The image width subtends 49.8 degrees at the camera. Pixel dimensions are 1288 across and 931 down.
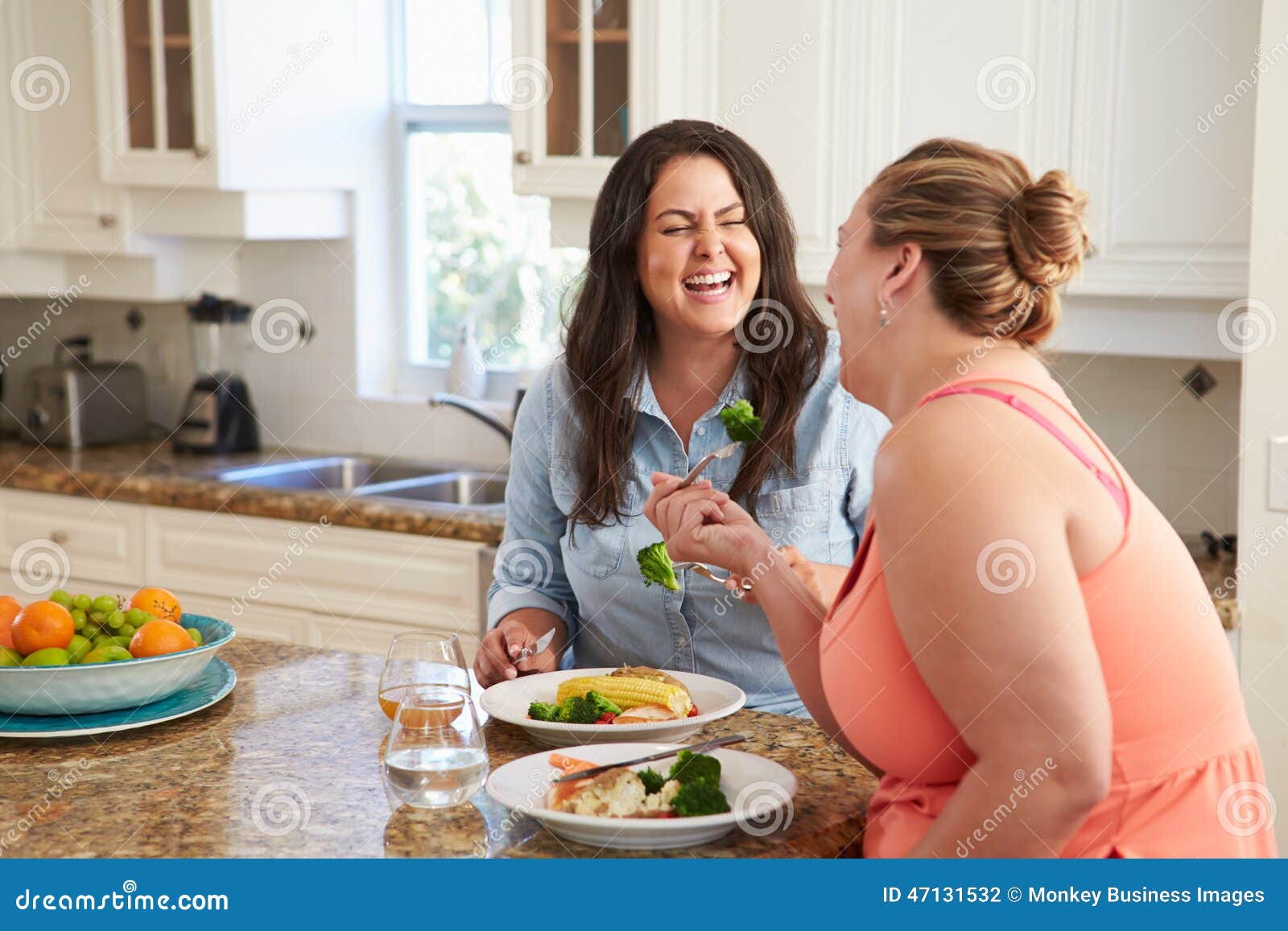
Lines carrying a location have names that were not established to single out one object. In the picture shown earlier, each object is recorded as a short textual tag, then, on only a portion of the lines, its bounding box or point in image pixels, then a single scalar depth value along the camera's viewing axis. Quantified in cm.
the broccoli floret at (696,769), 125
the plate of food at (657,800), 119
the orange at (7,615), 156
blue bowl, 151
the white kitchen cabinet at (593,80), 286
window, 367
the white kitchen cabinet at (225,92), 341
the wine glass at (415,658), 138
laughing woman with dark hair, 187
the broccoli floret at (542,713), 148
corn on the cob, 149
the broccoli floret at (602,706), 148
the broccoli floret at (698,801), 122
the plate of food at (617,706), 144
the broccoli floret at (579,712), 148
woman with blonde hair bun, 106
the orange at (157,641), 155
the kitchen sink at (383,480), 348
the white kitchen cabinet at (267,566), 306
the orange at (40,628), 153
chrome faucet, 323
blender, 379
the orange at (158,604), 164
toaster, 388
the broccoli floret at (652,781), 124
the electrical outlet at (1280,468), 226
